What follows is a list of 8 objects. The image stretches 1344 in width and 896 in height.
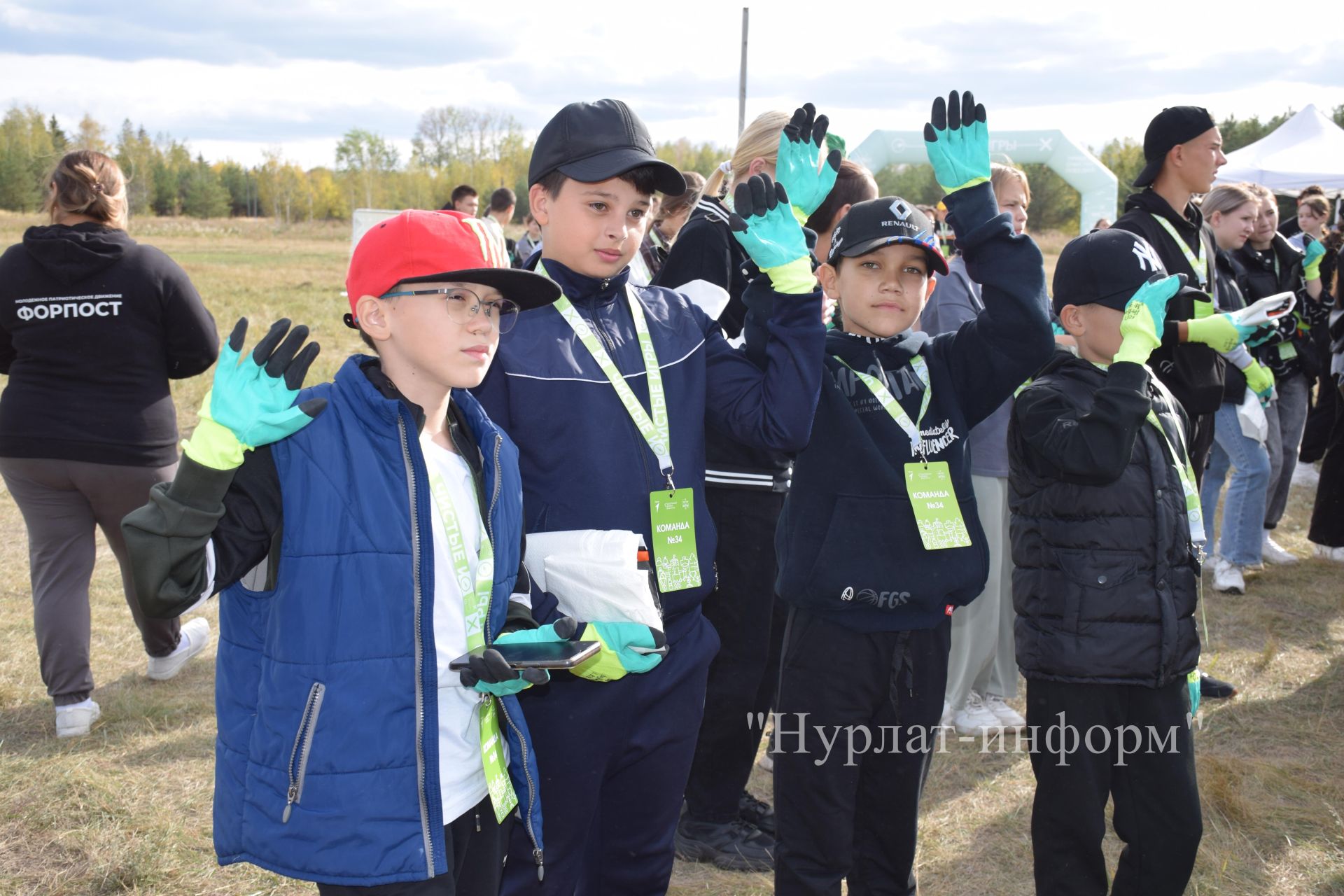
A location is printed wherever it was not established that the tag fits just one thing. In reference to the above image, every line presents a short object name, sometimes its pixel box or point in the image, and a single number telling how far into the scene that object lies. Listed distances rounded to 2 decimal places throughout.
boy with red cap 1.59
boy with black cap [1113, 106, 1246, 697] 3.75
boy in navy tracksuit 2.12
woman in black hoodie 4.04
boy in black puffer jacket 2.51
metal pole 12.64
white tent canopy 12.89
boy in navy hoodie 2.47
